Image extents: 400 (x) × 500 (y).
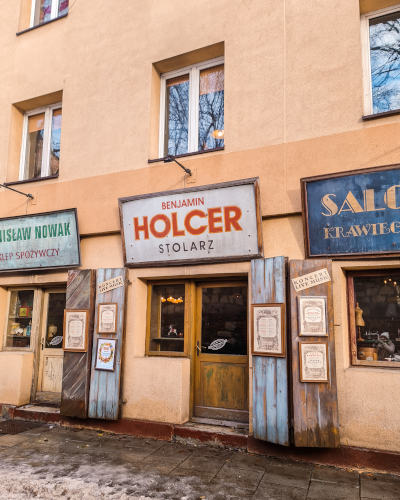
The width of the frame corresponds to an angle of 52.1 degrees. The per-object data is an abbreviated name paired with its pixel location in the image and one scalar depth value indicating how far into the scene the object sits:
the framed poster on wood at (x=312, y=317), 4.89
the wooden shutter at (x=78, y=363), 6.20
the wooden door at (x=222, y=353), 5.75
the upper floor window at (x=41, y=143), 7.78
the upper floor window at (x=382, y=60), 5.27
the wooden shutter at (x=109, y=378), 5.97
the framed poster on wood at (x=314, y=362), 4.77
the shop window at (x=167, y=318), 6.20
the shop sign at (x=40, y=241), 6.86
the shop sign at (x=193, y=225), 5.48
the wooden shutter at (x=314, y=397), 4.64
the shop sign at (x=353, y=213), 4.68
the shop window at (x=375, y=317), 4.87
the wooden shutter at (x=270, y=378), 4.88
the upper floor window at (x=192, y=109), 6.41
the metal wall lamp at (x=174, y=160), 5.74
